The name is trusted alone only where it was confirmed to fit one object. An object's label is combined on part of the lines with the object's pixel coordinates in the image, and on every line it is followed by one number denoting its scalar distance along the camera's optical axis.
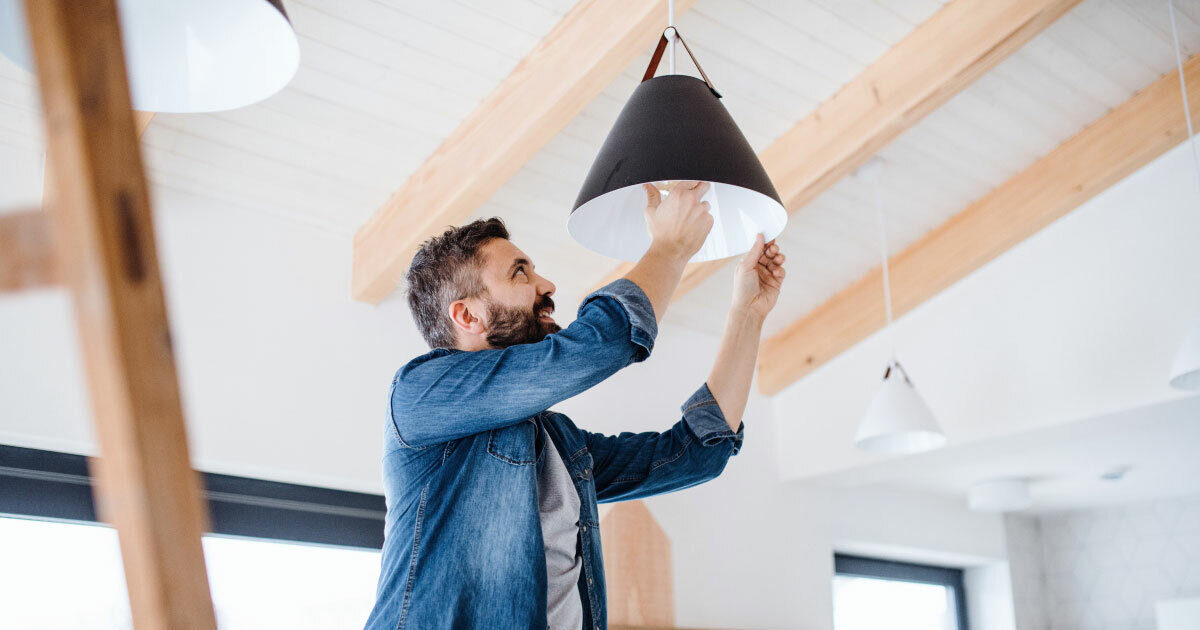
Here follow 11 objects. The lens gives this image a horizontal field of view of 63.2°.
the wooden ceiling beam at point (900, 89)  2.76
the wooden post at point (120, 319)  0.40
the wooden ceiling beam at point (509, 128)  2.48
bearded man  1.03
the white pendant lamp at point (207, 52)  1.04
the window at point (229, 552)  2.53
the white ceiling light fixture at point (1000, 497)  4.30
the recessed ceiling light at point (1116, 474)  4.34
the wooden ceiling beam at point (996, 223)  3.35
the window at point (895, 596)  4.77
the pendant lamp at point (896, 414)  3.03
